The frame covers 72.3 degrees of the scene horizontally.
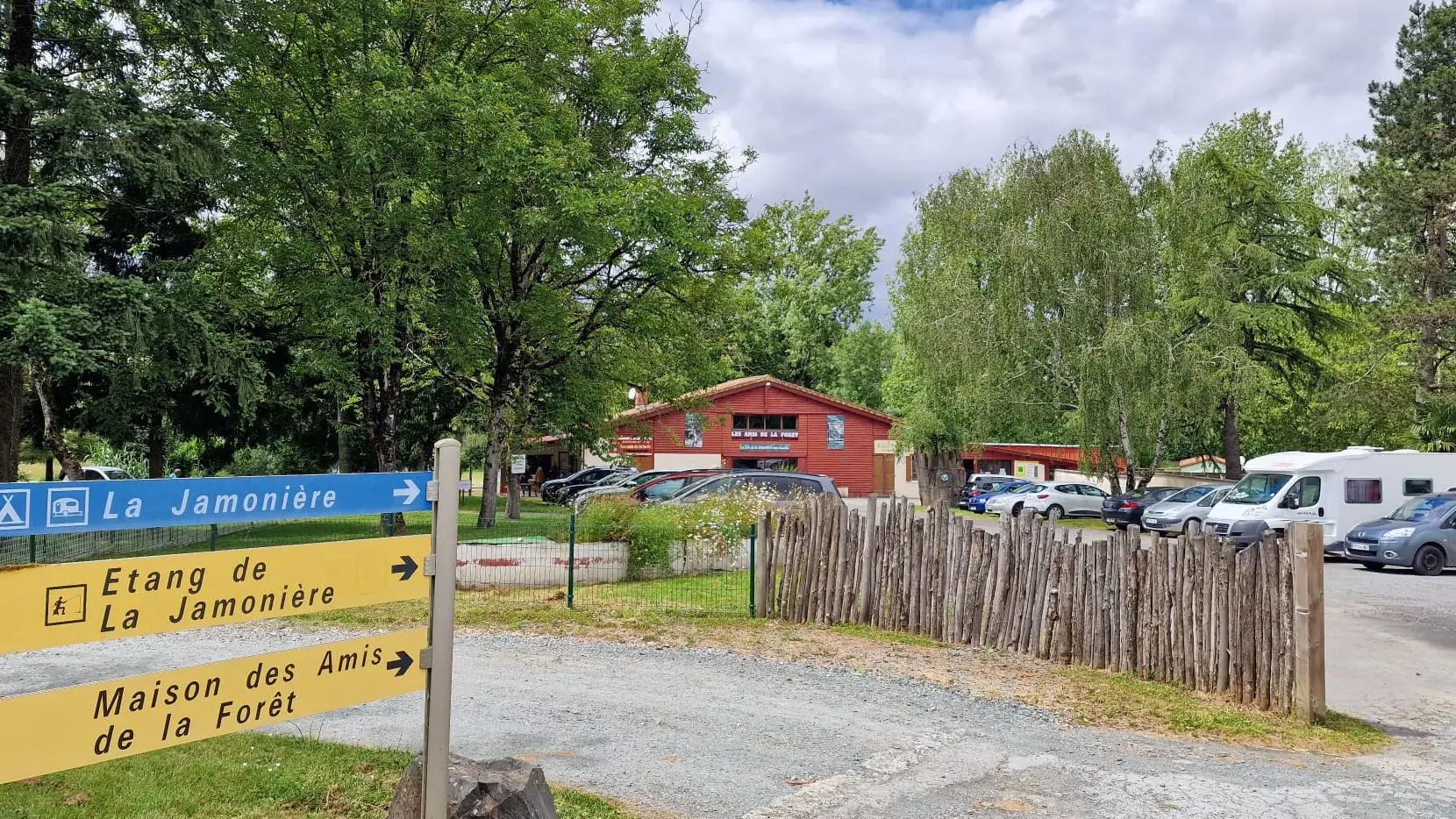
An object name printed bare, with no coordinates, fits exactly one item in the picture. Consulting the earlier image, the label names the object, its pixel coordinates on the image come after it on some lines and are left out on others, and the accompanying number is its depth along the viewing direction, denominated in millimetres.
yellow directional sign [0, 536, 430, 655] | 3578
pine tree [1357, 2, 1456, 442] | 28625
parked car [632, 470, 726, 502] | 24172
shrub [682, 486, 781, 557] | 15588
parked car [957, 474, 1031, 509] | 40450
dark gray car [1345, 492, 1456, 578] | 19031
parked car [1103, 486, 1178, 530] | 30156
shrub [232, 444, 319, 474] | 35969
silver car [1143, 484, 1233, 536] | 26766
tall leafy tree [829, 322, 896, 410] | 64625
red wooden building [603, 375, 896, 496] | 50094
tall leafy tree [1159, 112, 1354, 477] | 32469
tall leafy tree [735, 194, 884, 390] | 66562
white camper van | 22562
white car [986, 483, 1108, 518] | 36000
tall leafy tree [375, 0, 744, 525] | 21312
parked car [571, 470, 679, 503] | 33031
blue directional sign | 3602
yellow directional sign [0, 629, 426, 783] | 3537
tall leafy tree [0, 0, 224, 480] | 14367
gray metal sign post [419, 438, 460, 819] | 4438
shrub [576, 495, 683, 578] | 14930
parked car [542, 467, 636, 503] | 41750
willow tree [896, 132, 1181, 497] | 30141
